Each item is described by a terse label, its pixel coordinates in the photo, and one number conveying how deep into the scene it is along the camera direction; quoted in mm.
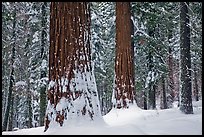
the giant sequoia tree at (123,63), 10703
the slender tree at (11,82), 22131
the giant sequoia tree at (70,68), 5707
